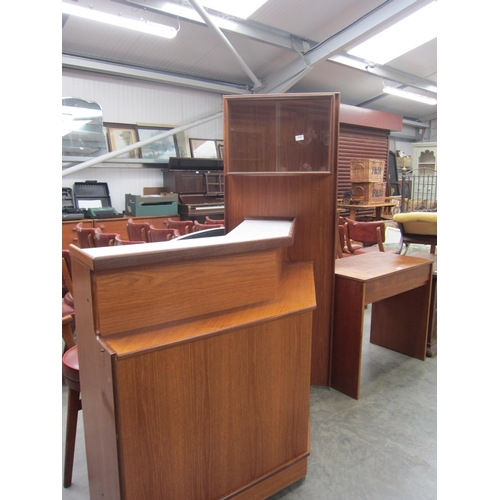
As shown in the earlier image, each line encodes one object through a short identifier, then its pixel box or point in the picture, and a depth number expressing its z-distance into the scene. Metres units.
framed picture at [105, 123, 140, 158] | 6.42
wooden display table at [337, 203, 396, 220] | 7.89
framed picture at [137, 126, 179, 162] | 6.76
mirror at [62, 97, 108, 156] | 5.85
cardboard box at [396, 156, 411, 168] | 11.66
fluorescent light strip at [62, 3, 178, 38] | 4.05
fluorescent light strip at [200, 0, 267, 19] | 4.88
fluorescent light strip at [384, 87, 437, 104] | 7.63
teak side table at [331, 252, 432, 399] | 2.23
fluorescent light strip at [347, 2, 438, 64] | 6.02
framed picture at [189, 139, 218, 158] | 7.33
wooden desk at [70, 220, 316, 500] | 1.08
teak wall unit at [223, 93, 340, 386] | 2.16
